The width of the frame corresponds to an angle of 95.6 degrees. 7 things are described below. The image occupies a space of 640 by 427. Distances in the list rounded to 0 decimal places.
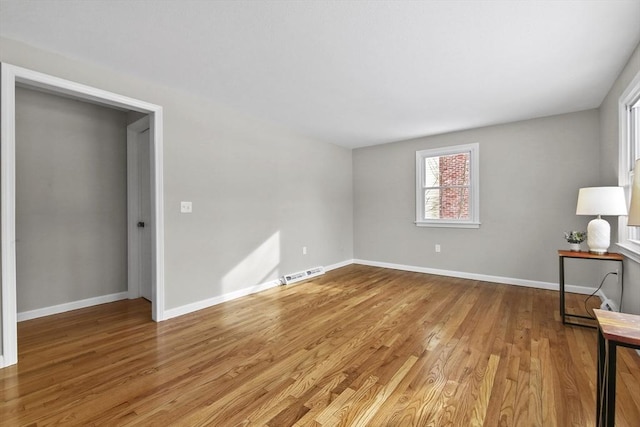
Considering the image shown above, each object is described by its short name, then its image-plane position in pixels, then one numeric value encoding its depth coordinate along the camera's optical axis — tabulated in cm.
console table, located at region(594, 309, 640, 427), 103
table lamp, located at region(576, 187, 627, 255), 263
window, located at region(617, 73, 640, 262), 244
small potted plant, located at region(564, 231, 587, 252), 301
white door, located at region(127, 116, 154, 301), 377
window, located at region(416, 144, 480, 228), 449
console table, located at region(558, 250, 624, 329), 266
